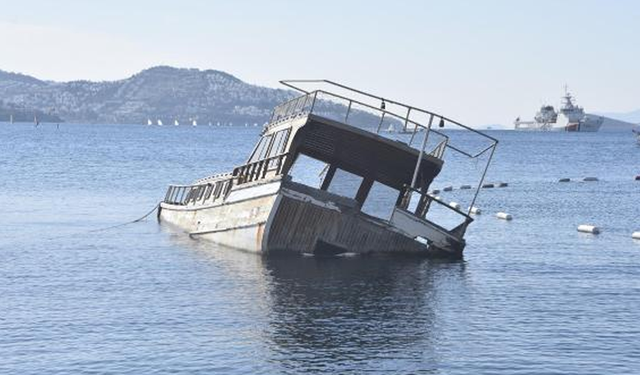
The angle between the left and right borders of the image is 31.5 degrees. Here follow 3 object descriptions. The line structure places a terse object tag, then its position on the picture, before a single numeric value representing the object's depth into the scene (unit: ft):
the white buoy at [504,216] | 237.29
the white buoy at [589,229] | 205.67
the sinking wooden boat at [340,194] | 159.02
